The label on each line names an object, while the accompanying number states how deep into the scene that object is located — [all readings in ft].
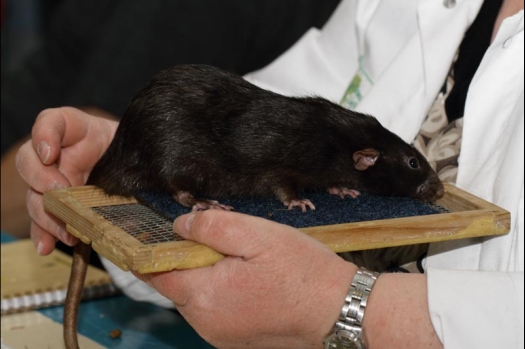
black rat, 4.17
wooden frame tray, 3.90
